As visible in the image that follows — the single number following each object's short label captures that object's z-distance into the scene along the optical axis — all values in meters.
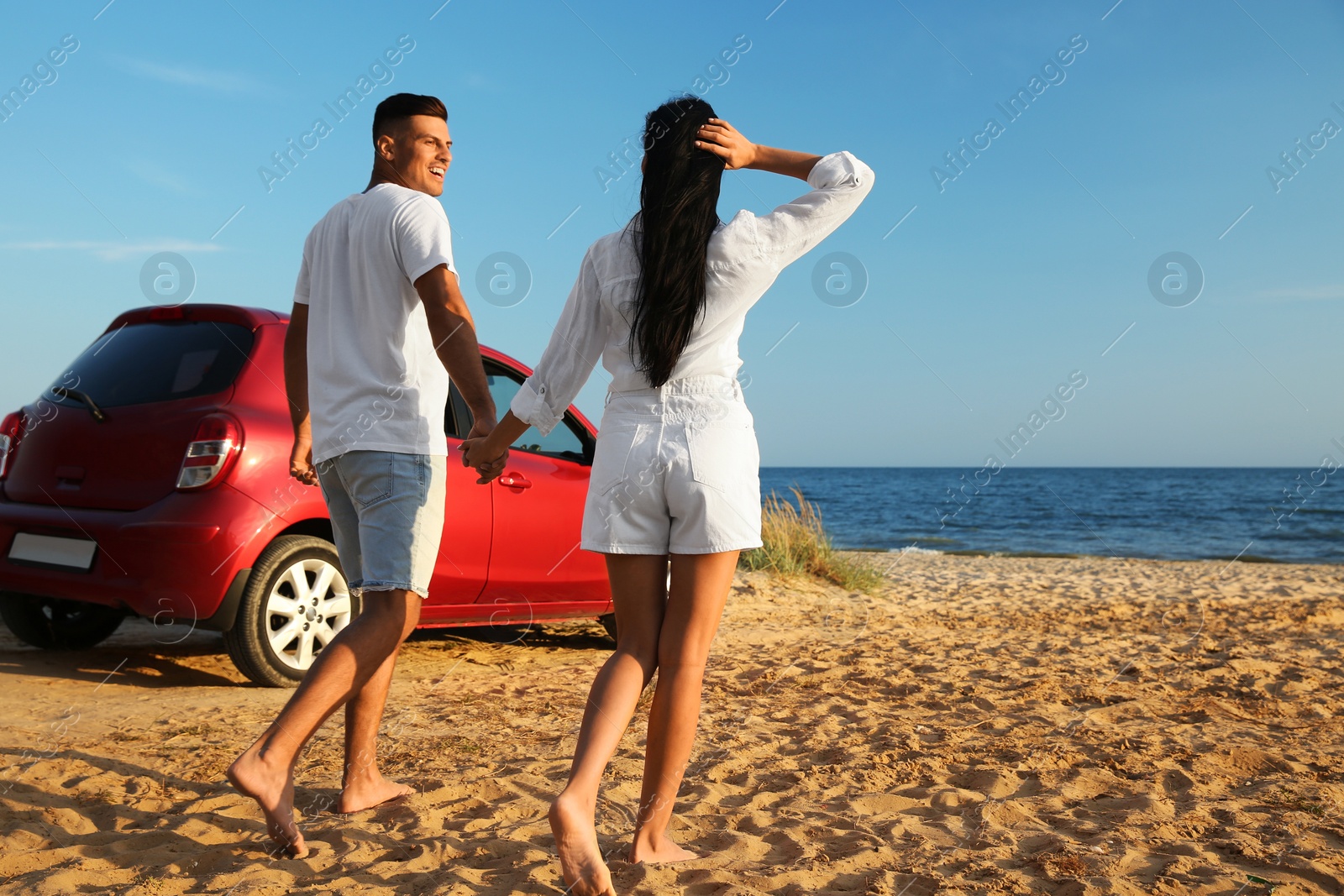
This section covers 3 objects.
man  2.56
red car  4.20
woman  2.19
